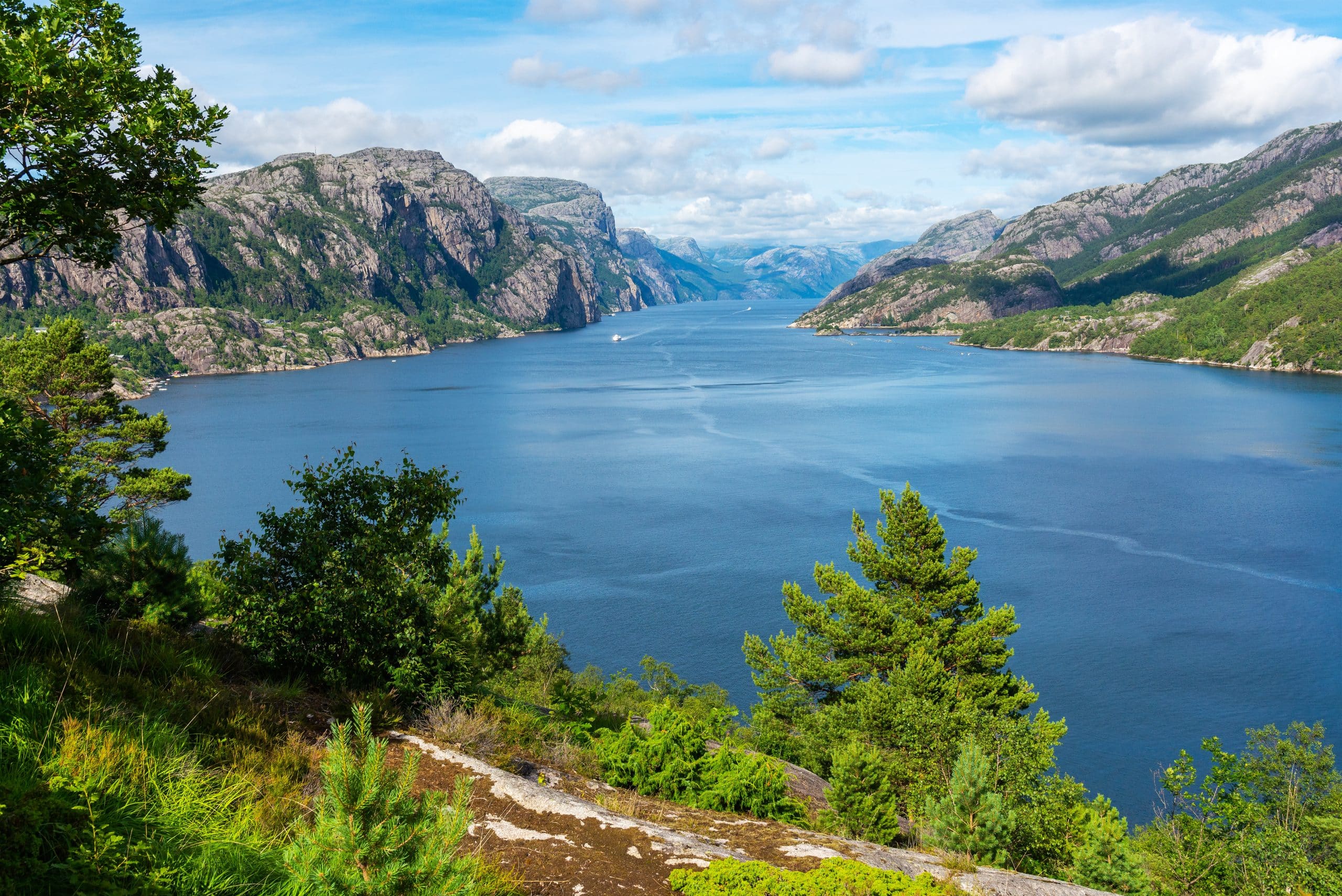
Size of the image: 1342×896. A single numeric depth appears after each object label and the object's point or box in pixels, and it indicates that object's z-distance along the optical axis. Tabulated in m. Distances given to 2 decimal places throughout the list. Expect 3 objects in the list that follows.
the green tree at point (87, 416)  37.06
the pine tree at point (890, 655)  31.52
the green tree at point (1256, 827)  24.25
